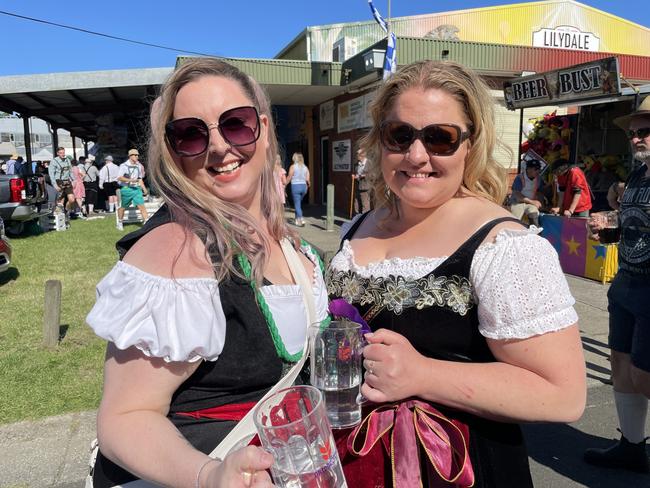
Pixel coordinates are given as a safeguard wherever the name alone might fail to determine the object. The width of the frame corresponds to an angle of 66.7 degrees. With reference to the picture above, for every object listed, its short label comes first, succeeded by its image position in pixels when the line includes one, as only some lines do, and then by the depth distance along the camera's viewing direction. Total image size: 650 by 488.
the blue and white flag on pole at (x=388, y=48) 9.98
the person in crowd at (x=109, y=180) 16.11
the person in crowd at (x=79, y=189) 15.51
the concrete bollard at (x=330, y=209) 12.26
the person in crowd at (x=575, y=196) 8.18
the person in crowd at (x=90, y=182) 16.66
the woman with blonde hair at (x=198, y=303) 1.10
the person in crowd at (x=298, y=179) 12.33
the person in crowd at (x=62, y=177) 14.77
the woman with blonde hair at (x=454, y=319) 1.24
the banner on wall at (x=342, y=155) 14.78
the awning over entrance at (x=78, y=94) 14.38
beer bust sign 8.09
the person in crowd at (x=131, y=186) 12.27
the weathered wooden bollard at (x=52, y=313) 4.59
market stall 7.36
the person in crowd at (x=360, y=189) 10.79
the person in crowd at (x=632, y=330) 2.87
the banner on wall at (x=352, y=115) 13.44
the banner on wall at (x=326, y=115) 15.94
